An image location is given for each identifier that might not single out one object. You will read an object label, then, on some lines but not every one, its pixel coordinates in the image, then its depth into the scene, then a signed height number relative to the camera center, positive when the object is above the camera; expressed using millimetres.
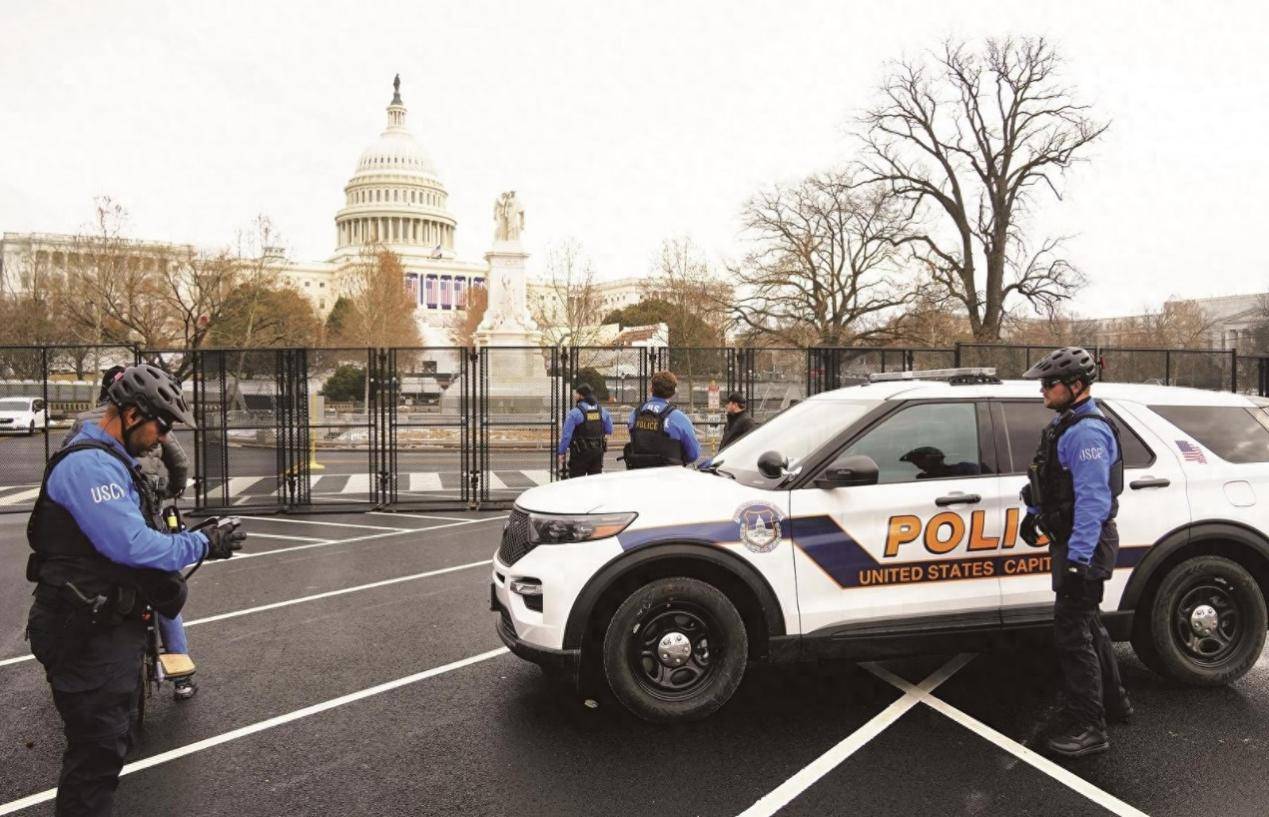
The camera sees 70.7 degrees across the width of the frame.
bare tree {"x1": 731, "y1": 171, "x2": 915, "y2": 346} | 36406 +5308
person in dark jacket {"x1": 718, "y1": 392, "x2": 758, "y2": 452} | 9406 -324
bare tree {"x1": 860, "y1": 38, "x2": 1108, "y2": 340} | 34031 +8652
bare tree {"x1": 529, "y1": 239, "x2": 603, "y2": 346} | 46656 +4574
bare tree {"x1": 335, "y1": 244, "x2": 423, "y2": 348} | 64500 +6719
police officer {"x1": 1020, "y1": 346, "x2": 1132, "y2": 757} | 4320 -662
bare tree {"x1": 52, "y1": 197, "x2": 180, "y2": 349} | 38969 +4961
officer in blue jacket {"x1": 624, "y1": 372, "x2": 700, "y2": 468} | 8742 -429
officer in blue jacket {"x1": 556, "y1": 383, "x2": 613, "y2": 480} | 10391 -503
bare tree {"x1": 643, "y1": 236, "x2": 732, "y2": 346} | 40469 +4456
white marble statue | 40062 +7866
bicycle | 4383 -1600
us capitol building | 125562 +24816
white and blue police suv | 4727 -884
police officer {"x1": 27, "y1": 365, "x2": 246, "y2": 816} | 3201 -721
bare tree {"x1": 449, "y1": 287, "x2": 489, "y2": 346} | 81500 +7725
